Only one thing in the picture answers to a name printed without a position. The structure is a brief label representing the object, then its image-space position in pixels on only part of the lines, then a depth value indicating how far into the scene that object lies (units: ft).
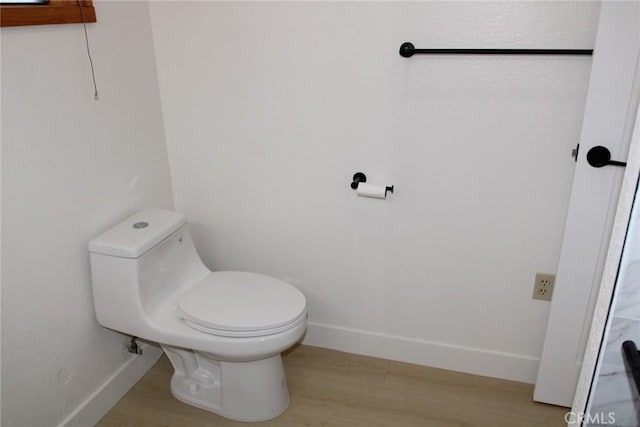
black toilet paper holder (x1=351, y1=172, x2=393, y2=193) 6.70
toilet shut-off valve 6.97
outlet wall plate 6.61
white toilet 6.00
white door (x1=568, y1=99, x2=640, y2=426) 2.71
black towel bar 5.58
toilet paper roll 6.53
